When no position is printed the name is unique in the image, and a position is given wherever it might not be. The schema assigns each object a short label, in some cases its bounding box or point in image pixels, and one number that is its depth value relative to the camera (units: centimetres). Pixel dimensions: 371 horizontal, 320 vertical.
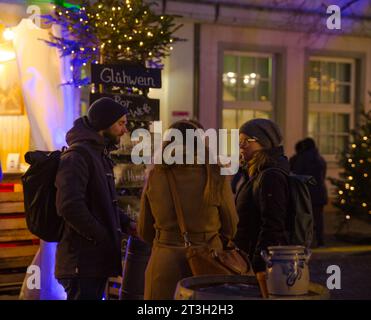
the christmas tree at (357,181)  1093
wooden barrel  341
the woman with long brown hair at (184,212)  412
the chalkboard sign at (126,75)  745
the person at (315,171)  1077
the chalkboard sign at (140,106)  780
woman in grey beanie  414
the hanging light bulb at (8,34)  755
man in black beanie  447
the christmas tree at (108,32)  767
